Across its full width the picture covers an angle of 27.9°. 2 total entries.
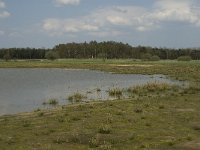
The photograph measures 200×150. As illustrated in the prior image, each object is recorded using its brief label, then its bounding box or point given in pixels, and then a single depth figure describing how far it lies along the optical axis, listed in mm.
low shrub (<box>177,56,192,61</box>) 155962
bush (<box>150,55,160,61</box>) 164862
